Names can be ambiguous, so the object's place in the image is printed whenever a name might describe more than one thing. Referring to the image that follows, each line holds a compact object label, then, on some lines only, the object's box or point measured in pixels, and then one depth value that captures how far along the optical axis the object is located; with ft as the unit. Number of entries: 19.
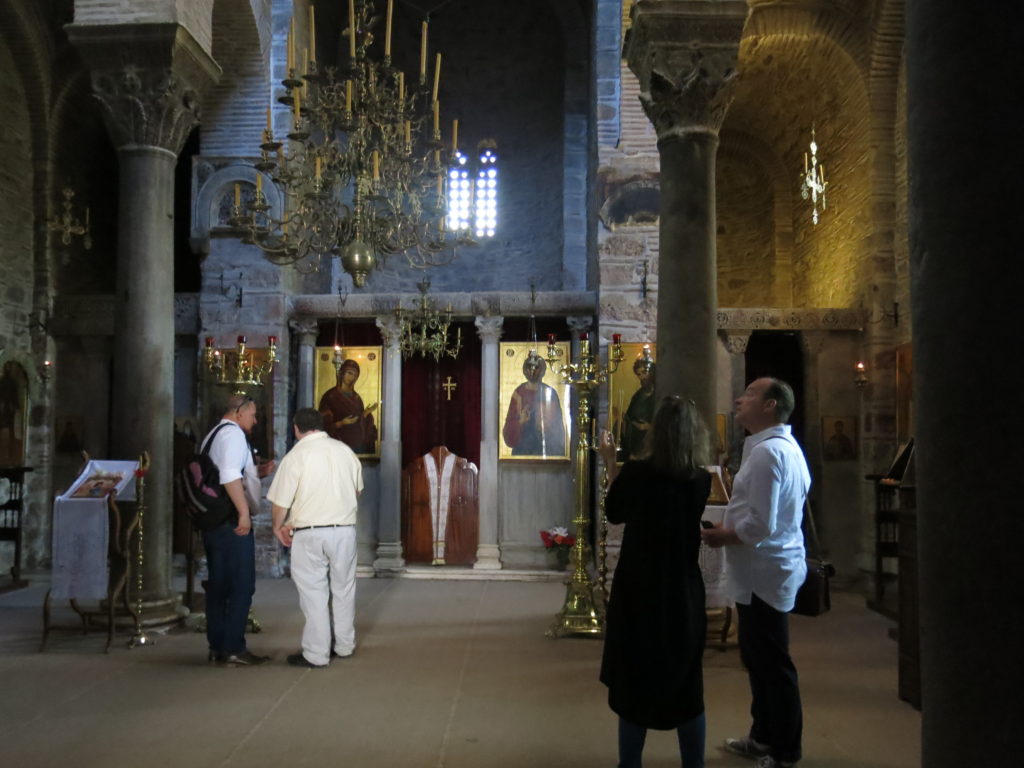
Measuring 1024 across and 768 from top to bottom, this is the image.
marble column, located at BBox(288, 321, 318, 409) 37.17
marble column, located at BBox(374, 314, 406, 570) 36.04
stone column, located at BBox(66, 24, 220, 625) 24.20
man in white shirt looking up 12.62
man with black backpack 19.89
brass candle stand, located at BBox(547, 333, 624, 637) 23.38
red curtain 37.45
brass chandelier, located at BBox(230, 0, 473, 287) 21.77
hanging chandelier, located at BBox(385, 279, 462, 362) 34.81
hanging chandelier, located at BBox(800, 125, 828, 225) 39.04
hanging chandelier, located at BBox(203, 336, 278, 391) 31.83
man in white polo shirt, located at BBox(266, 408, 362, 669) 19.51
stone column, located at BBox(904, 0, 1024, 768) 5.59
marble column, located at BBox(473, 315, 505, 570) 36.14
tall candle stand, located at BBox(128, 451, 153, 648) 22.21
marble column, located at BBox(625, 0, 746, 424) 20.52
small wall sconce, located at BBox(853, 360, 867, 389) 33.71
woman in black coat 10.56
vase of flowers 34.71
